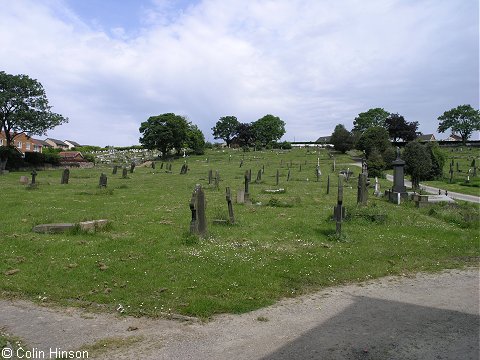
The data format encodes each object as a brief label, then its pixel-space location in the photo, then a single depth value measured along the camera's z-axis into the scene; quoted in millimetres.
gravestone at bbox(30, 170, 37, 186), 25166
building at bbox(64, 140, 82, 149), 137612
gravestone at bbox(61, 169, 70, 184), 28406
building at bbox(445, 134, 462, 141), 124050
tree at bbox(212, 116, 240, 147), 138125
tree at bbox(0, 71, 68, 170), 47969
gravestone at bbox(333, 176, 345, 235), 11680
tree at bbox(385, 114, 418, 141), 86062
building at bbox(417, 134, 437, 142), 110350
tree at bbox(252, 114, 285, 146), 125062
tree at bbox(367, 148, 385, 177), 42125
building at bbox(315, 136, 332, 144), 129450
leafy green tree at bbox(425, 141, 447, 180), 33188
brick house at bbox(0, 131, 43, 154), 88062
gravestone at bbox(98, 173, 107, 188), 24516
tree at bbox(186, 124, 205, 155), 83688
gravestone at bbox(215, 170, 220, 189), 26239
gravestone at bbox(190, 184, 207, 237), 11172
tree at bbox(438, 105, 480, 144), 104812
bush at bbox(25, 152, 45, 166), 49375
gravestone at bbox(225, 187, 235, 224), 13219
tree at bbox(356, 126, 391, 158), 57656
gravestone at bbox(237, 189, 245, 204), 18719
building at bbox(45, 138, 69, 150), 126412
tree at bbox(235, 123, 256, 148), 128362
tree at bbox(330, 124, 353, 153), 77312
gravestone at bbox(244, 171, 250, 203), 19006
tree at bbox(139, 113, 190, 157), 73375
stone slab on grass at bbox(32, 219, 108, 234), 11523
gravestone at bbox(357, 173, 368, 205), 18156
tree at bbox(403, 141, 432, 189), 28984
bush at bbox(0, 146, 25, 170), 45594
